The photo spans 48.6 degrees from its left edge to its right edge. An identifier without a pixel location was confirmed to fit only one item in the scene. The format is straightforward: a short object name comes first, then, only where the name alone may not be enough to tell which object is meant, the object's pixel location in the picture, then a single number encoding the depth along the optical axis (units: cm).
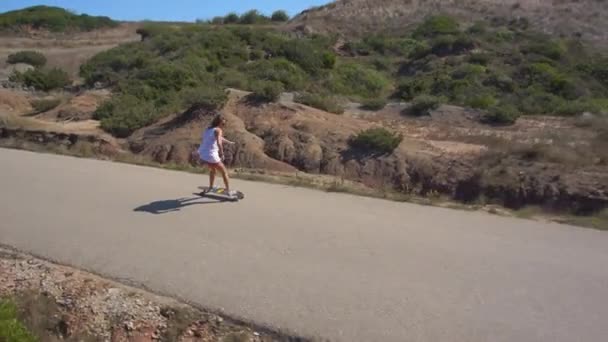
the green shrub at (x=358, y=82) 3718
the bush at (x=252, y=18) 8450
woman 1084
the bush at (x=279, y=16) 8619
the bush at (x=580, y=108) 2522
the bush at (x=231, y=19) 8461
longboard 1098
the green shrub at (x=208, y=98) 2048
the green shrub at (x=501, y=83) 3519
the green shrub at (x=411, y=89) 3491
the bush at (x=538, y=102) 2764
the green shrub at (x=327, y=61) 4201
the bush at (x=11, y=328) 626
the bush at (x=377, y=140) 1698
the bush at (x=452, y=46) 4606
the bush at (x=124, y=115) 2147
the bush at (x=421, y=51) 4669
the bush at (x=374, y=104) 2636
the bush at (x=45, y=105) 2708
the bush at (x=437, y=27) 5461
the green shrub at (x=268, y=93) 2094
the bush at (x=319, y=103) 2220
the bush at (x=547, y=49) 4203
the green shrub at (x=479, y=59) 4166
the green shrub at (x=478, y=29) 5222
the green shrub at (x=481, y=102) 2808
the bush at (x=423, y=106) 2512
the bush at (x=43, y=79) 3825
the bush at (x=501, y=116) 2275
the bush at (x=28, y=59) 5450
